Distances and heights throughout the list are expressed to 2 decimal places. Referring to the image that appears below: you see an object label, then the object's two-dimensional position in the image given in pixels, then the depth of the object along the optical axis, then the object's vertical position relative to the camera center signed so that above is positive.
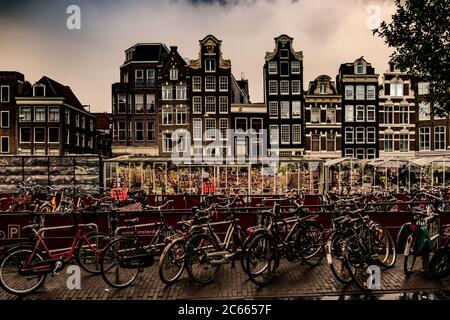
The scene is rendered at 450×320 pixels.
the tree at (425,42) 8.84 +2.59
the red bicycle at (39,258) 5.50 -1.43
